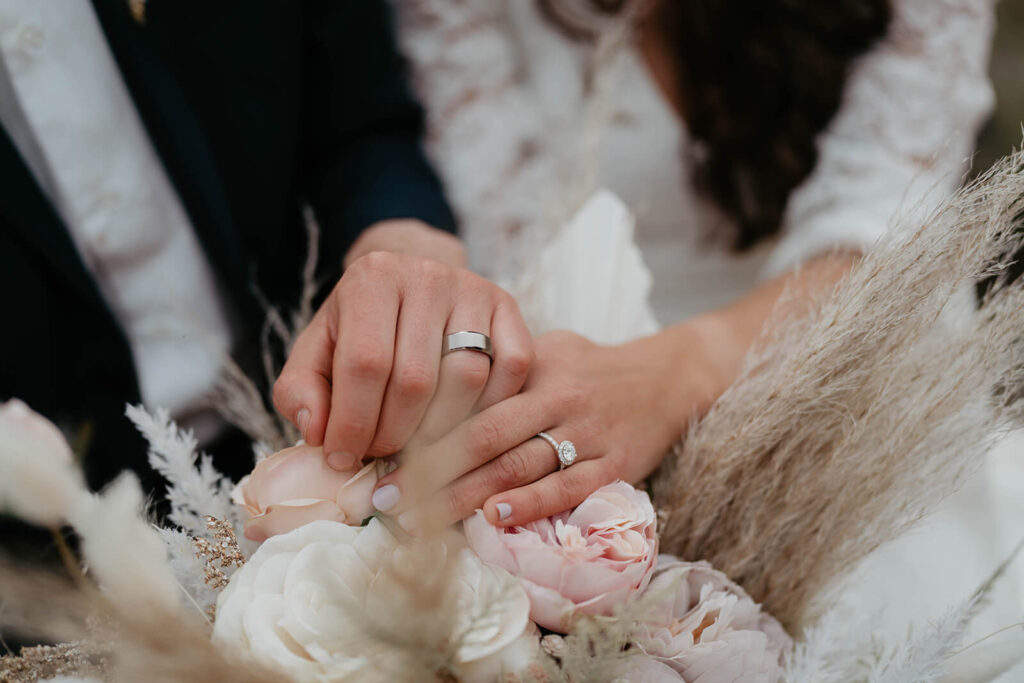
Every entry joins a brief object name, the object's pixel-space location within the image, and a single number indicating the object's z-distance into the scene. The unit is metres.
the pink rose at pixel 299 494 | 0.36
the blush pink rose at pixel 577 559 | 0.33
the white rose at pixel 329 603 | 0.27
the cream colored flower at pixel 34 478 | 0.24
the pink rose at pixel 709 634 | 0.34
